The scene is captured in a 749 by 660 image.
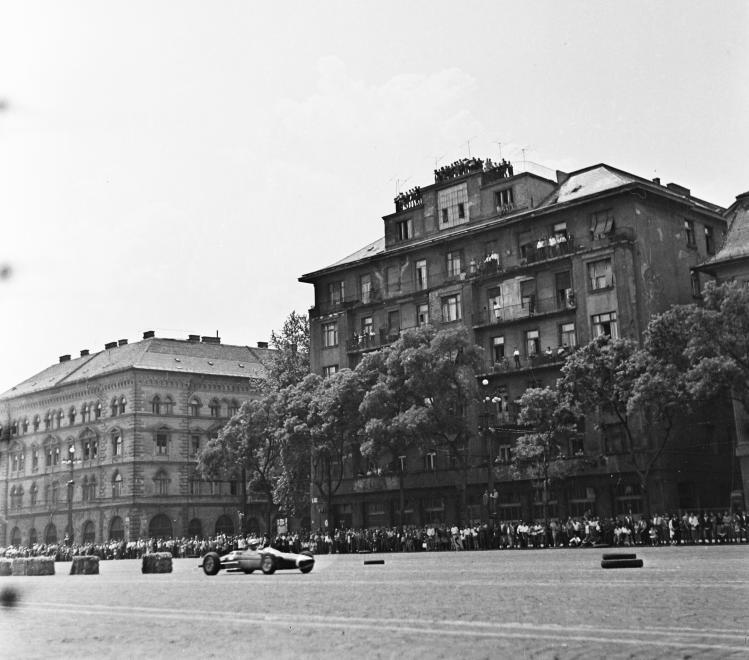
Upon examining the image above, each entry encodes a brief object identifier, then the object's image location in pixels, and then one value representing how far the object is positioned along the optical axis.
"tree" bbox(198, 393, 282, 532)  74.60
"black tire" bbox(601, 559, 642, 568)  26.50
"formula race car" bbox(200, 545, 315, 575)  34.44
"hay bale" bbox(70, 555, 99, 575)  43.05
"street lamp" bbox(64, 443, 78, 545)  79.25
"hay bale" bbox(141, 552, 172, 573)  40.22
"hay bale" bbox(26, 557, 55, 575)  43.78
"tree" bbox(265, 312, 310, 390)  80.44
